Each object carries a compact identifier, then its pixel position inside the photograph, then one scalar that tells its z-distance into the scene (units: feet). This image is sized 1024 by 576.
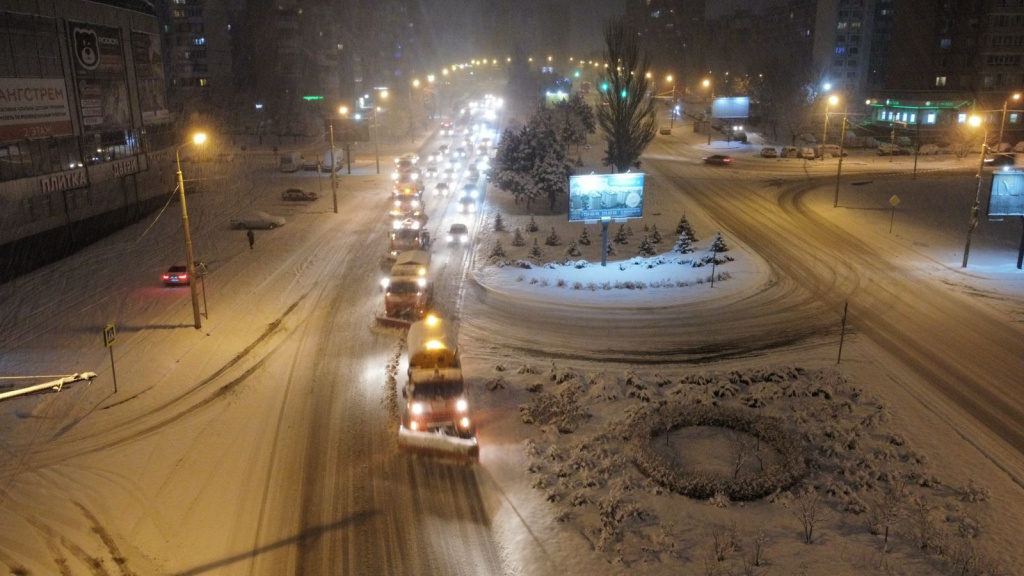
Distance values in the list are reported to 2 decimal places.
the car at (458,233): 123.68
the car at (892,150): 229.25
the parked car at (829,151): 224.53
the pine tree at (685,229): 117.86
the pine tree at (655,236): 117.60
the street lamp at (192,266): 72.69
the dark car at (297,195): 163.02
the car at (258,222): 133.28
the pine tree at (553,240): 118.21
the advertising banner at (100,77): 130.31
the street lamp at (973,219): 97.76
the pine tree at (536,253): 110.11
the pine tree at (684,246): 110.62
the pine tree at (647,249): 110.42
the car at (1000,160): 201.26
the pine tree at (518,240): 117.91
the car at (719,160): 212.43
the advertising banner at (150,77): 153.17
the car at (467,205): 150.92
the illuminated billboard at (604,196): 99.19
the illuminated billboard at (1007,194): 97.55
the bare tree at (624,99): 143.33
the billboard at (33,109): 110.52
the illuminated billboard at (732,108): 242.99
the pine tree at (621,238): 120.16
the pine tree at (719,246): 109.29
